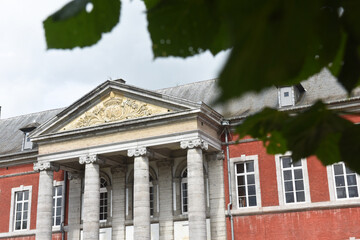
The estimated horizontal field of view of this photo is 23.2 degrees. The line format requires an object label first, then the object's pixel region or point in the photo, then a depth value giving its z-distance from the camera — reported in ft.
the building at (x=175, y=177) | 144.83
